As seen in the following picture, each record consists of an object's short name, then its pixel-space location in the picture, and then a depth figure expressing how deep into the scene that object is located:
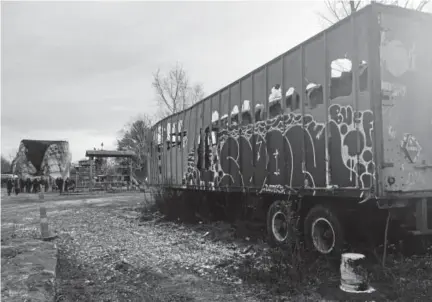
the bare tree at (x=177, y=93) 39.19
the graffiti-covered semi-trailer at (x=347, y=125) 5.35
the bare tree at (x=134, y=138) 52.01
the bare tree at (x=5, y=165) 101.41
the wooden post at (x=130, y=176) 38.39
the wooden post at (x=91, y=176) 34.66
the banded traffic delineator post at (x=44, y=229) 9.54
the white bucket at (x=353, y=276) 4.51
